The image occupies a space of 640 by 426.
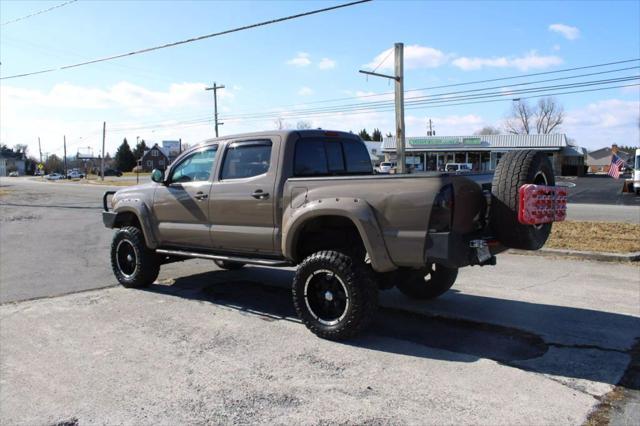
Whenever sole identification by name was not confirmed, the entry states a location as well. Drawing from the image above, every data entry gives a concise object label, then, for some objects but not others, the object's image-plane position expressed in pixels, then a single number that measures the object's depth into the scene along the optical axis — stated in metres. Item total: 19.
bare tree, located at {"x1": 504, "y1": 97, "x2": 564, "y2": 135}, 91.19
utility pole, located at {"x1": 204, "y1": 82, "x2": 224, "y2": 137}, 51.62
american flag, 29.69
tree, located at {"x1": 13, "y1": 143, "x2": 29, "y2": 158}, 137.07
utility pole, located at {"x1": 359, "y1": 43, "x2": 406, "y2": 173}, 25.28
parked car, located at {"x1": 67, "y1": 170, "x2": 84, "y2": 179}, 92.50
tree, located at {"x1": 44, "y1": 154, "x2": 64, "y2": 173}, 126.16
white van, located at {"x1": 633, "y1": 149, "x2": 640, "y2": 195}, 30.06
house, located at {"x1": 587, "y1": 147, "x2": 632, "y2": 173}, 120.94
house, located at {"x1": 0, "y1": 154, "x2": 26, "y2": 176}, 122.81
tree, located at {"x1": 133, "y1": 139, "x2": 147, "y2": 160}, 116.44
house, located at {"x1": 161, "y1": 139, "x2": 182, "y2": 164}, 112.88
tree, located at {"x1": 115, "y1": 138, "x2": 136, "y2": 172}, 112.25
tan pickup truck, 4.48
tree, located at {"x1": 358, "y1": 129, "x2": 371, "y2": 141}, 121.43
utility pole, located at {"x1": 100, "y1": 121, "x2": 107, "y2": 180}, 71.41
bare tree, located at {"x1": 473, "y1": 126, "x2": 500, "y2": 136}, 103.26
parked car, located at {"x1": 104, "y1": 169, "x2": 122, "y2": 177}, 92.41
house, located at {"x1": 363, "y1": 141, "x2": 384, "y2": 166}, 74.56
